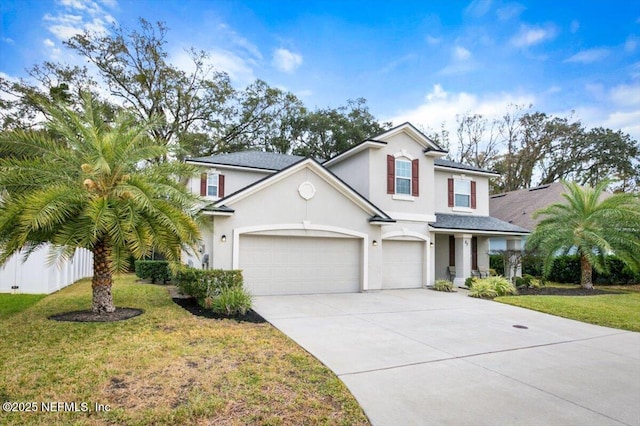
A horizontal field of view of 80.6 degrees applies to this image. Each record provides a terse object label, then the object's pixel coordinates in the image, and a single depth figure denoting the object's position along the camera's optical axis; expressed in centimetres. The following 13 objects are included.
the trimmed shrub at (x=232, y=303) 915
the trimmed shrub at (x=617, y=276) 1842
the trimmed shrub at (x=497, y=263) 2070
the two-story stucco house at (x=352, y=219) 1255
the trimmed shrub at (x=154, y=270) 1570
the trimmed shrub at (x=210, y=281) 983
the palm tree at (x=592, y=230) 1541
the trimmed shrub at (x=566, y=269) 1889
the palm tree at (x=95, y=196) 741
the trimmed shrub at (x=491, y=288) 1373
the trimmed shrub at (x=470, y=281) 1527
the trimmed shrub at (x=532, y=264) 1706
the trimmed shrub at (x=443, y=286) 1511
